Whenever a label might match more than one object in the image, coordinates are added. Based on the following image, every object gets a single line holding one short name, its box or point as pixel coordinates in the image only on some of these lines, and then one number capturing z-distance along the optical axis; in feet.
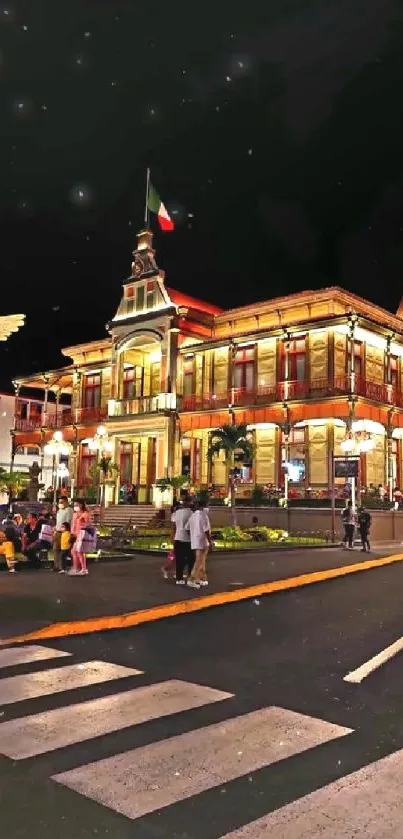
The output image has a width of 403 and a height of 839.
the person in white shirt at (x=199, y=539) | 43.62
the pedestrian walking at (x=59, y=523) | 51.80
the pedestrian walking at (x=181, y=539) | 45.03
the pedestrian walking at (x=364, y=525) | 77.97
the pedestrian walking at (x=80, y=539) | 50.31
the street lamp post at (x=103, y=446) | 113.39
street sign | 81.82
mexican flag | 128.67
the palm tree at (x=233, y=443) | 96.84
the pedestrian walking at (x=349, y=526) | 81.46
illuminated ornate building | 109.29
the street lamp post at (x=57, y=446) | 106.63
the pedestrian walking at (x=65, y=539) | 51.39
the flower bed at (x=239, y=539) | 78.61
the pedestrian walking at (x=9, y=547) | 51.67
